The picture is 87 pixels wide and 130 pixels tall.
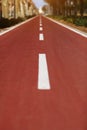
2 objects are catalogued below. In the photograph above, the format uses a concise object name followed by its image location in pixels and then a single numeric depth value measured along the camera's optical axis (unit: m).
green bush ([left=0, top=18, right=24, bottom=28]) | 32.53
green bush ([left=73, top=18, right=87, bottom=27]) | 32.60
